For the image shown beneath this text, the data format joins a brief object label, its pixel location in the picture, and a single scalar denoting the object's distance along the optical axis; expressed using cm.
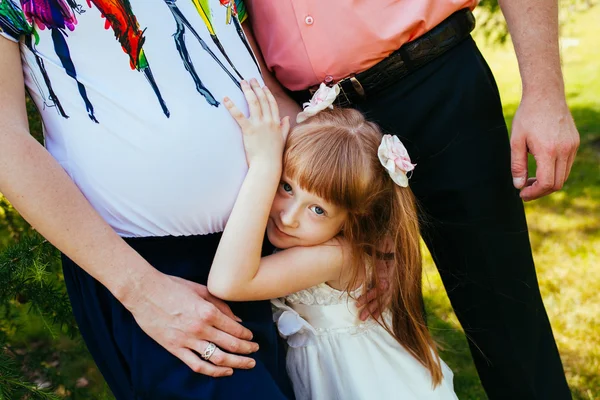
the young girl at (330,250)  175
